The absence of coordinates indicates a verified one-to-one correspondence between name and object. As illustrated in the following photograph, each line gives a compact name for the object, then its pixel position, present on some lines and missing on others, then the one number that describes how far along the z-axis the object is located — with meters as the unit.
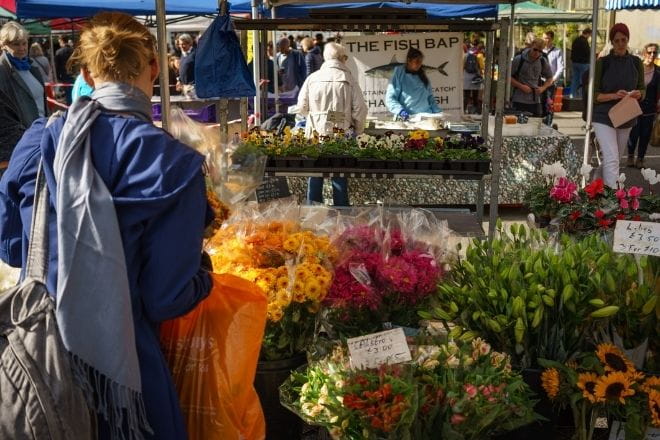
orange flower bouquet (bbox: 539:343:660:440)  2.17
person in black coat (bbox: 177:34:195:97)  10.86
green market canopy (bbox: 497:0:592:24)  16.06
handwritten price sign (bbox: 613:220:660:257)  2.50
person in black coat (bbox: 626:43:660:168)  9.09
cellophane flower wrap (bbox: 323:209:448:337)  2.61
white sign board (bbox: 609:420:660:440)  2.33
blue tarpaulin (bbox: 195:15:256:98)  4.68
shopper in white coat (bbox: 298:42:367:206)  6.13
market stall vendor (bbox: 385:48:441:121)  7.14
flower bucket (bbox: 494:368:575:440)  2.45
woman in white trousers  6.45
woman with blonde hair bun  1.67
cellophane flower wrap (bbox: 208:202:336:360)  2.57
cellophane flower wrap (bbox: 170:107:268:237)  2.41
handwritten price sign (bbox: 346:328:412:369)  2.26
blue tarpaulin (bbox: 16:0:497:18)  8.97
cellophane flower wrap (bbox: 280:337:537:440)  2.04
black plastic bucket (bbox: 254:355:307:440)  2.67
